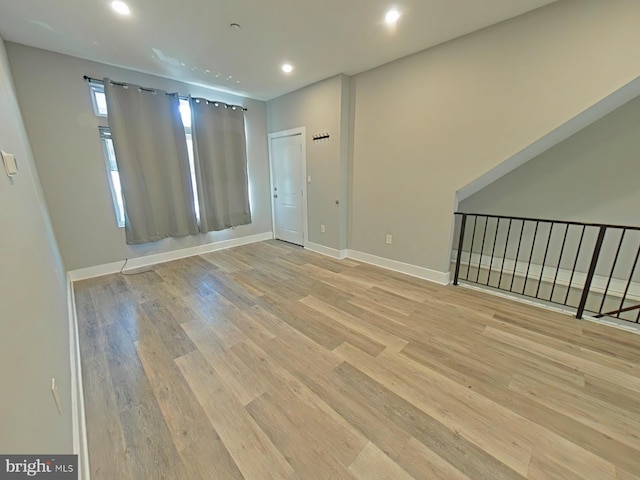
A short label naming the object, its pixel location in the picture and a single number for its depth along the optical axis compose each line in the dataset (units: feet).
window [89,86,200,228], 11.00
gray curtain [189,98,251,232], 13.70
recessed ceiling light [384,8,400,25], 7.53
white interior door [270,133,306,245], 15.26
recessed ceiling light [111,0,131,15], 6.98
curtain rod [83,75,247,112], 10.46
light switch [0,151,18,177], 3.91
